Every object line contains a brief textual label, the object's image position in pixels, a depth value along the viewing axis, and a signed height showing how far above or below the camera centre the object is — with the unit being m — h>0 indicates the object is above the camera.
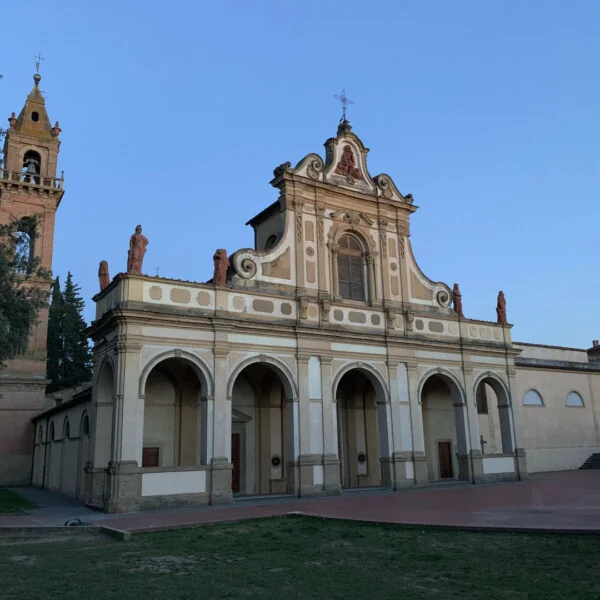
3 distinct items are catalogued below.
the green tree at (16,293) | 16.81 +4.82
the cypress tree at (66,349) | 54.97 +10.12
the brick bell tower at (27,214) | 35.84 +14.79
